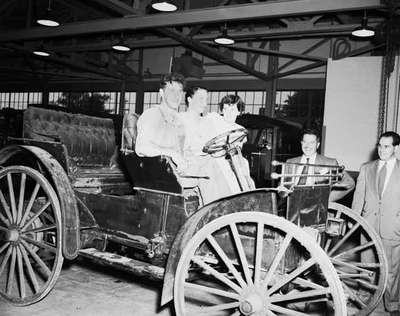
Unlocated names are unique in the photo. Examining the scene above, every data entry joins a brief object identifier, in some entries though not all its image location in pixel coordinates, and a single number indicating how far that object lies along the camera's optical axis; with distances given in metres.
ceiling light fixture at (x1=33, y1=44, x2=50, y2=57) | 13.16
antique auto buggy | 2.48
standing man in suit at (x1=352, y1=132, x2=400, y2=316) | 3.99
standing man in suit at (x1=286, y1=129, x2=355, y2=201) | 3.92
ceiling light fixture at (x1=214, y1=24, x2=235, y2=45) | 10.02
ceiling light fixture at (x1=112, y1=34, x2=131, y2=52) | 11.45
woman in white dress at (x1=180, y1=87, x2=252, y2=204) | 3.26
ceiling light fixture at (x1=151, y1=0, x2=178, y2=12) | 7.01
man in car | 3.25
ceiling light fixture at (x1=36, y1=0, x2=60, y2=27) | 8.90
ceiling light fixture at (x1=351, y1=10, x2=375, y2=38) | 8.26
